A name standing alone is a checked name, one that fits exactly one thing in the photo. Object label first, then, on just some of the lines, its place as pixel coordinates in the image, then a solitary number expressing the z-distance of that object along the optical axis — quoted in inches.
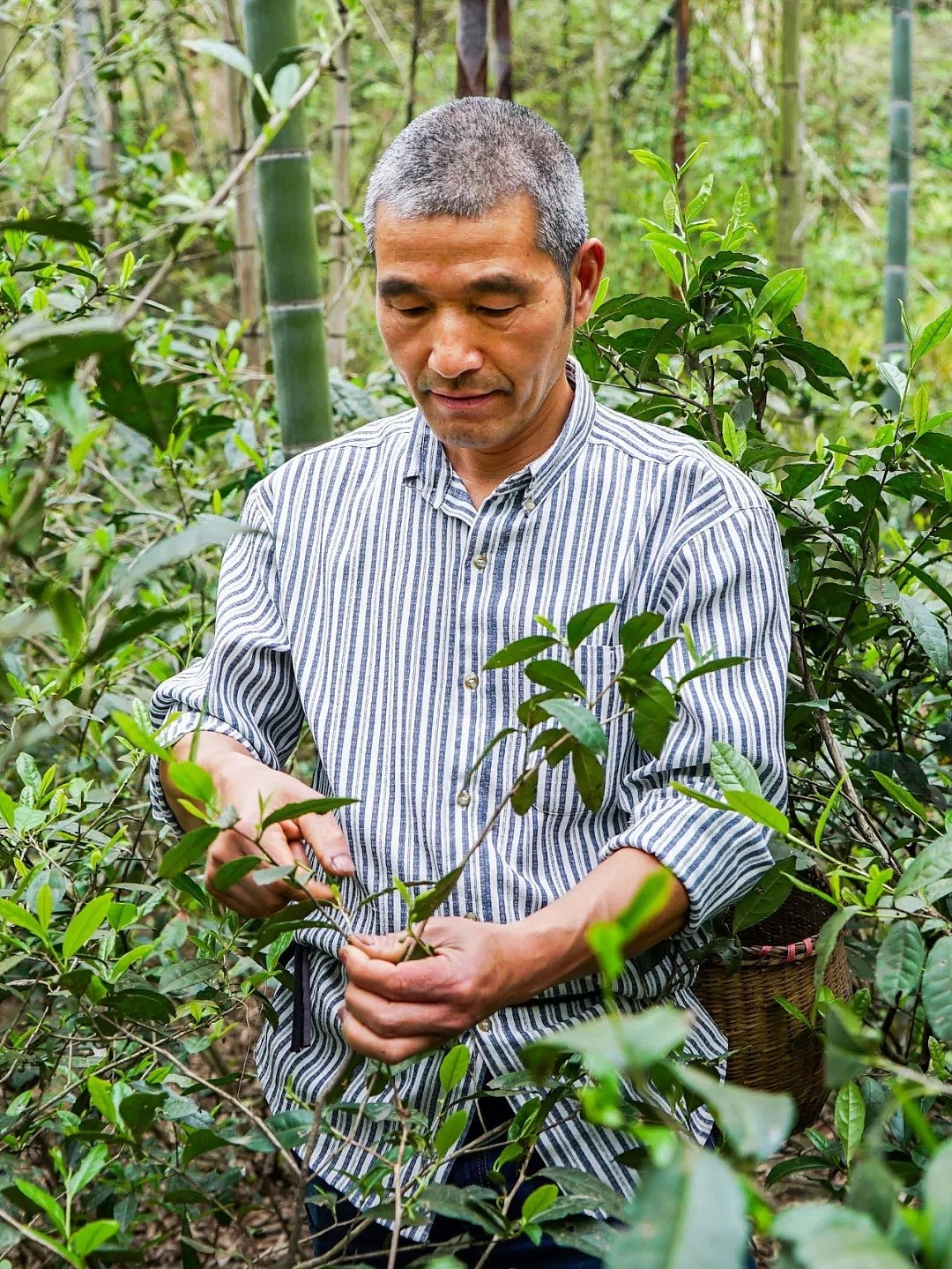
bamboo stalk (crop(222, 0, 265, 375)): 135.5
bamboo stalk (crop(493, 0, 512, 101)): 155.1
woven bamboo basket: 62.6
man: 53.4
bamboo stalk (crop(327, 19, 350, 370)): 138.4
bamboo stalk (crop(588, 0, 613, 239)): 185.5
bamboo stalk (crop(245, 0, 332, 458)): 84.3
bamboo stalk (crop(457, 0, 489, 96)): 123.5
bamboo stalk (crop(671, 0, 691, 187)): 206.2
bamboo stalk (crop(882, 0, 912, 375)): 164.6
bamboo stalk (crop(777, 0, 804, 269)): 141.0
